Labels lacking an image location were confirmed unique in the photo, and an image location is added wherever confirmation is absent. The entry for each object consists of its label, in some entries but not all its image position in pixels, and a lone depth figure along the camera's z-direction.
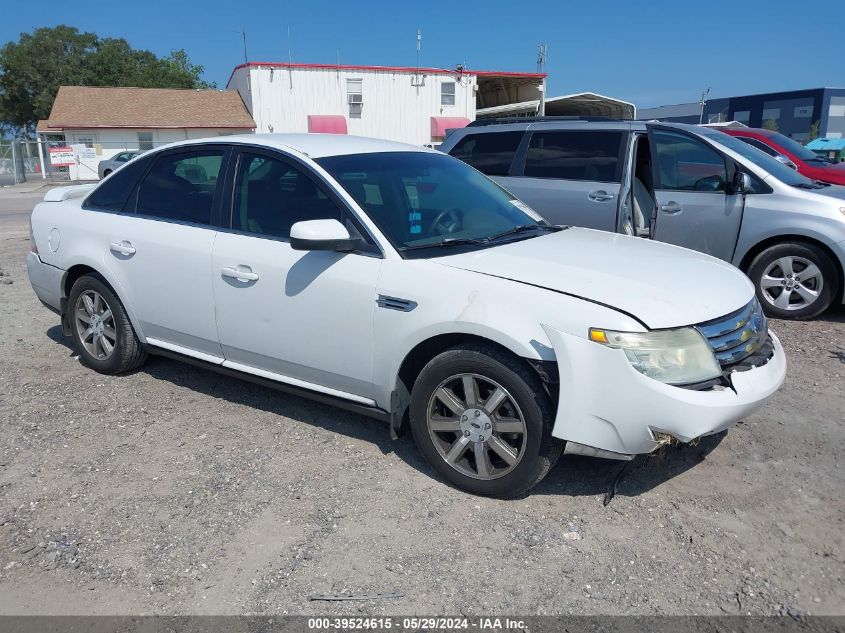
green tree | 52.72
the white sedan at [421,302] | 3.09
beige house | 37.88
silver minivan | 6.44
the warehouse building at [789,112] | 68.69
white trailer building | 36.53
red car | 10.34
